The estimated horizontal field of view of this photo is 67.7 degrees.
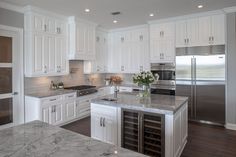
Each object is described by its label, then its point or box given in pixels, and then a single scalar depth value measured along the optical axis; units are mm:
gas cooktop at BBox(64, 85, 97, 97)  5184
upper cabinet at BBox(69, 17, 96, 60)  5176
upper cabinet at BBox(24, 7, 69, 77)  4250
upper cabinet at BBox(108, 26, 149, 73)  6117
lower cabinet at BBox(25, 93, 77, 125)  4105
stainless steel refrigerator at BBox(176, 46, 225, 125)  4559
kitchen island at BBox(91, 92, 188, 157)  2621
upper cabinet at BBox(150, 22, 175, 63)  5258
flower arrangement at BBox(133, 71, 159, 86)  3249
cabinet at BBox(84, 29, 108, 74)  6223
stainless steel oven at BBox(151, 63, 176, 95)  5230
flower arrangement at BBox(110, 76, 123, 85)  3598
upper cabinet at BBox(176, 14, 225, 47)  4578
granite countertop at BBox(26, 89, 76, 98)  4250
